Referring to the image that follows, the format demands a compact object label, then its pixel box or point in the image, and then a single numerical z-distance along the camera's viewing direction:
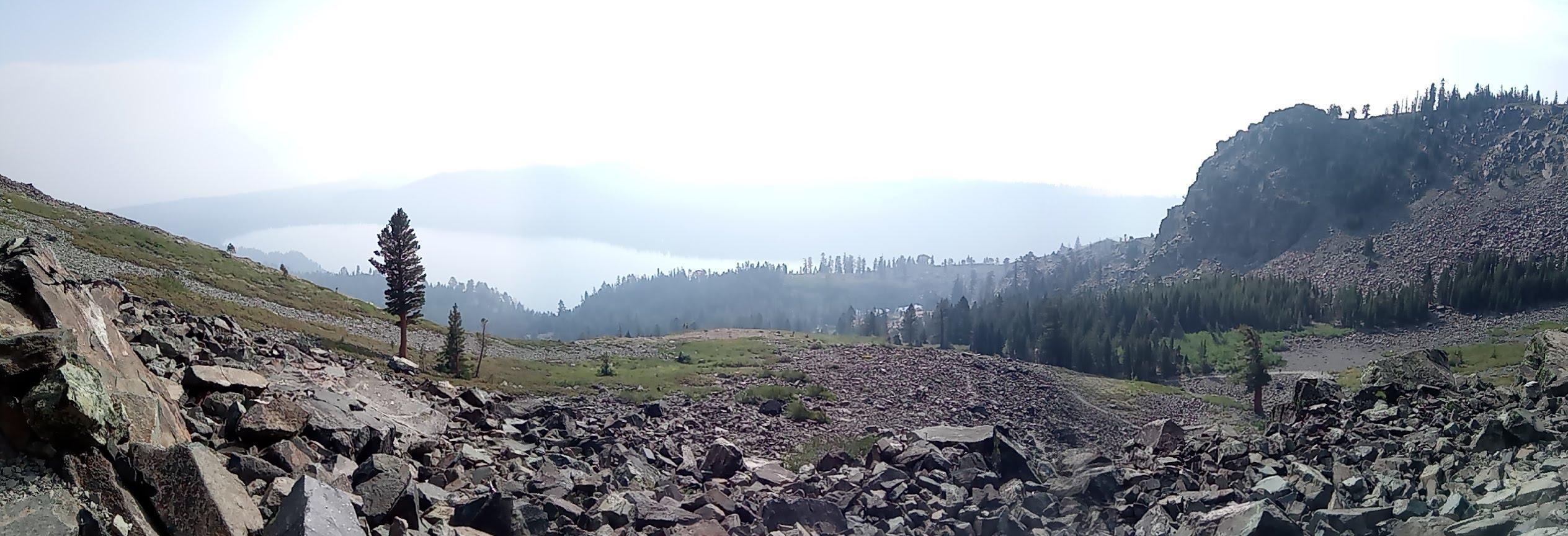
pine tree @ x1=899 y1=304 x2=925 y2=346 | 121.69
